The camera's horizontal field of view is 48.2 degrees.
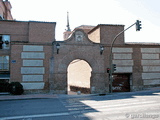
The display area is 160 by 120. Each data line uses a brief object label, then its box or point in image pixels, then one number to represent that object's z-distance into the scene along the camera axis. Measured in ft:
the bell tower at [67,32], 222.50
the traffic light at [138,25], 48.96
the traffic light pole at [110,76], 61.33
